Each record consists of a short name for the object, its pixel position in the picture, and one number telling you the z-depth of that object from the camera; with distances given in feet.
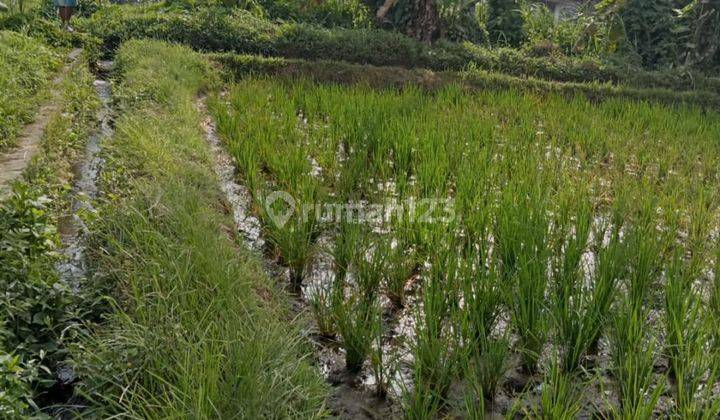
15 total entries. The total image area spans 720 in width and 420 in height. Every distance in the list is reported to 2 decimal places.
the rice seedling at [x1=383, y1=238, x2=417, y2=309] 8.13
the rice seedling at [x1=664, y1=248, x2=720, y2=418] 5.69
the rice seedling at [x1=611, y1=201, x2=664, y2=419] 5.57
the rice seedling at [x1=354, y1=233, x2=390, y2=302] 7.98
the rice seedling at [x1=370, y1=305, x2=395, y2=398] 6.36
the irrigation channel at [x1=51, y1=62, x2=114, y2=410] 6.61
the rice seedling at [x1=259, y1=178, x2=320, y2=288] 8.69
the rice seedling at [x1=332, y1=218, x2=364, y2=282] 8.38
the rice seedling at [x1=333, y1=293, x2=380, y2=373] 6.67
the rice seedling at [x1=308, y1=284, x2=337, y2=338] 7.39
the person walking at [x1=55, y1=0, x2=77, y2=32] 27.40
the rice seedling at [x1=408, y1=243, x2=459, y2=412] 5.94
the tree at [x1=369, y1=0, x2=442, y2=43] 33.19
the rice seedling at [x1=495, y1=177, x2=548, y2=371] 6.81
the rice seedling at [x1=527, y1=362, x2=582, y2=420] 5.17
